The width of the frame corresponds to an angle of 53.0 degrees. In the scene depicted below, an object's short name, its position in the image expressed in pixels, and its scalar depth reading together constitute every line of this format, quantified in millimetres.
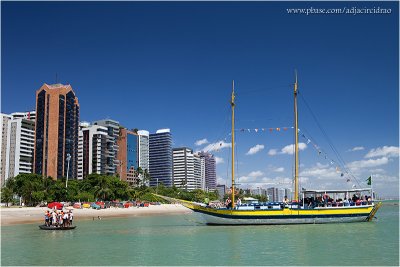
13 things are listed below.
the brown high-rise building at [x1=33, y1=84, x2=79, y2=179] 164375
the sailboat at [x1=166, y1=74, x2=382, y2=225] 48000
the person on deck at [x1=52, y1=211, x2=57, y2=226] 46656
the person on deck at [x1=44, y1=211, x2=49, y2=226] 47375
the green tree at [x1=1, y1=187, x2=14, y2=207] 106062
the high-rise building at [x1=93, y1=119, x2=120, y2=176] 195950
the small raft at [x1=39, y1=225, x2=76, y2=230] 45131
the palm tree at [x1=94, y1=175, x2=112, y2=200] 119812
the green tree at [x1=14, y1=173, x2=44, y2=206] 95162
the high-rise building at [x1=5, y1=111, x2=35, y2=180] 168250
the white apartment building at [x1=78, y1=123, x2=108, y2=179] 190375
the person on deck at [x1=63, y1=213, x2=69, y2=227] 46084
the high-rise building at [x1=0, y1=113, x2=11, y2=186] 169500
